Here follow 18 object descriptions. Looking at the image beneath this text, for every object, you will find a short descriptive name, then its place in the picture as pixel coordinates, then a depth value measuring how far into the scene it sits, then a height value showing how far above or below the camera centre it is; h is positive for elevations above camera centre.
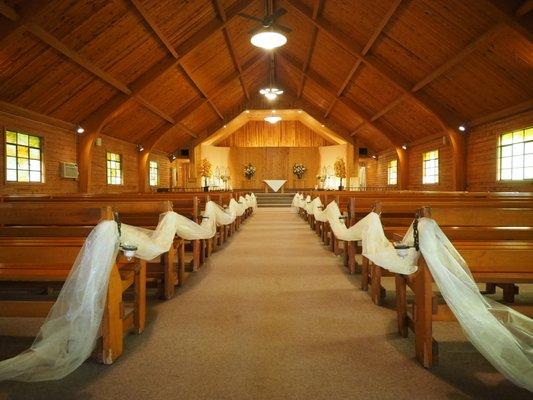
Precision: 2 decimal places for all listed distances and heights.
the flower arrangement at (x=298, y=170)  20.44 +0.82
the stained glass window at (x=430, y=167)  11.92 +0.53
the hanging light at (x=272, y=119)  15.69 +2.72
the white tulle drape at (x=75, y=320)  1.79 -0.65
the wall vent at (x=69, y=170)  9.23 +0.43
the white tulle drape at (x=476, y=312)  1.69 -0.61
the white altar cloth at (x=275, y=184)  19.17 +0.09
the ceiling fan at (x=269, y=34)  6.84 +2.83
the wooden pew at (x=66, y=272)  2.10 -0.52
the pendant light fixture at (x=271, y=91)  12.26 +3.00
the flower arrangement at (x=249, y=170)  20.53 +0.85
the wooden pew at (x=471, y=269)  2.06 -0.54
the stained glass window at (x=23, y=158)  7.63 +0.65
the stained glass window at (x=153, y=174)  15.52 +0.54
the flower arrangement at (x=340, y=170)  14.91 +0.58
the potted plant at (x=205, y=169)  14.66 +0.67
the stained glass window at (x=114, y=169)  12.00 +0.61
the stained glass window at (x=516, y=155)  7.79 +0.58
